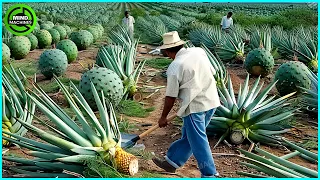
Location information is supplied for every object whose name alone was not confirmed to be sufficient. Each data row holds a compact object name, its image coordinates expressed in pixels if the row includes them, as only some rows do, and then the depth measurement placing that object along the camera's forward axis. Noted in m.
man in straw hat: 4.48
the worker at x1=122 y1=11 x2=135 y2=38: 15.75
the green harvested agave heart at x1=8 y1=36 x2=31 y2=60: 11.58
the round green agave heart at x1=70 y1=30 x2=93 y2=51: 13.57
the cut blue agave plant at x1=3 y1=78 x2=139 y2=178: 4.01
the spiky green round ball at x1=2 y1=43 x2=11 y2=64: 10.33
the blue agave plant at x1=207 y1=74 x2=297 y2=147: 5.52
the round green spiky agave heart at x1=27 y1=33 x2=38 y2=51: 12.95
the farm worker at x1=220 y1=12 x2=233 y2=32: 15.76
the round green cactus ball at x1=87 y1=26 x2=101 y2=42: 17.08
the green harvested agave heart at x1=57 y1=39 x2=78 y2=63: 10.95
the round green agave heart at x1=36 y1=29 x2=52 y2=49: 13.62
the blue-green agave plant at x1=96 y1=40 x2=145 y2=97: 7.62
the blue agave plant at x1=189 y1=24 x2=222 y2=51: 12.57
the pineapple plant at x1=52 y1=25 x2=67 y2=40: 15.65
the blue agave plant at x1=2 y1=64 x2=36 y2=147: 5.01
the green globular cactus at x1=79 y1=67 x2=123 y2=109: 6.68
